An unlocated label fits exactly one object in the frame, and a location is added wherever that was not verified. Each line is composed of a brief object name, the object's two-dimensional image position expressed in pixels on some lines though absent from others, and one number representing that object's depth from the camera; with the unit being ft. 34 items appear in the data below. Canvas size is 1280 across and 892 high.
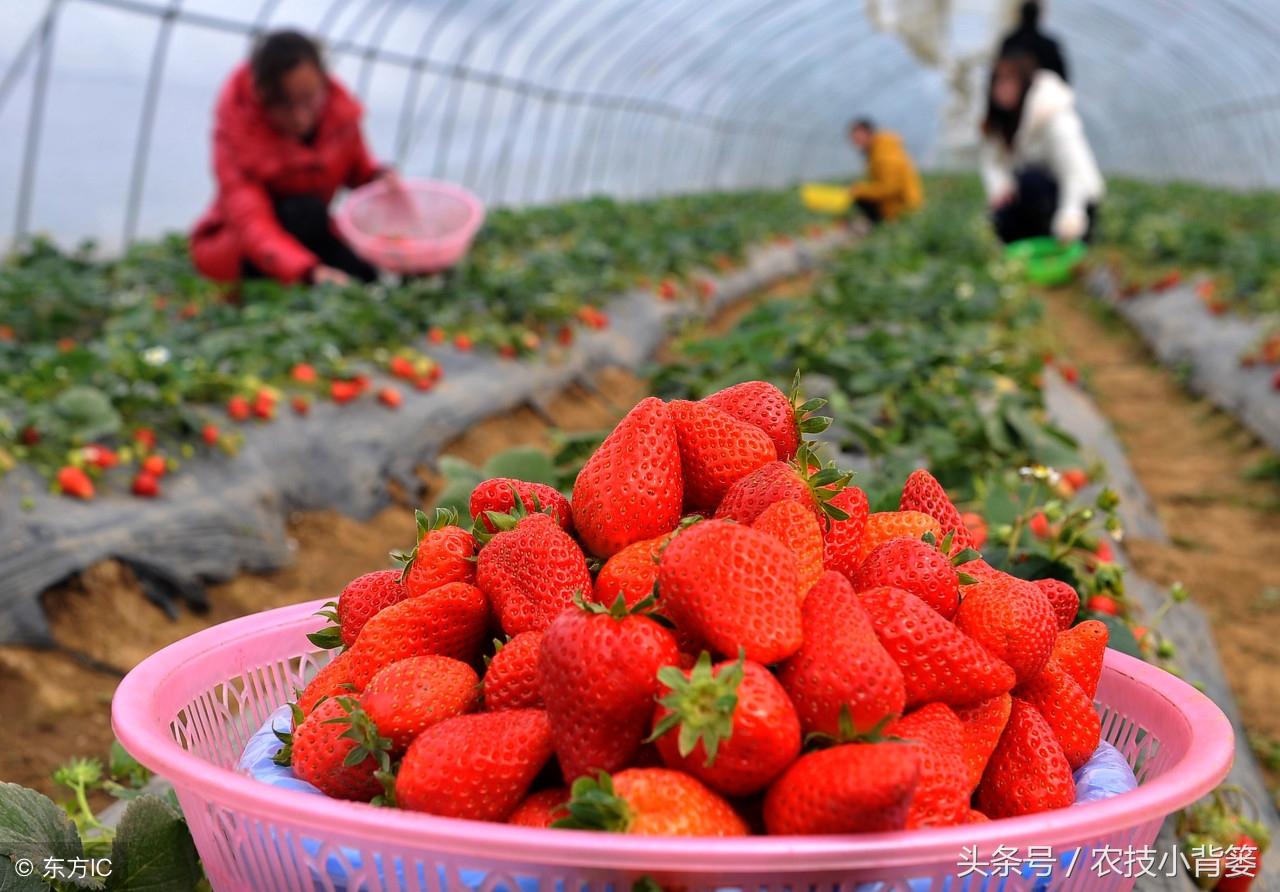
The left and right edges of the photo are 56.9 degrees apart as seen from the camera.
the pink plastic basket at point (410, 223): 16.93
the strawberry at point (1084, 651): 1.52
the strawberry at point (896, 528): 1.58
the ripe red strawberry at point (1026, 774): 1.32
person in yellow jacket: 40.58
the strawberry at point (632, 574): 1.35
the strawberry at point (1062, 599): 1.63
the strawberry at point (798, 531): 1.34
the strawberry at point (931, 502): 1.69
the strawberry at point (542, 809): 1.18
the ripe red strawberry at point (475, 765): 1.17
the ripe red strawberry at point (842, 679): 1.19
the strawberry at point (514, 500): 1.59
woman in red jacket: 14.30
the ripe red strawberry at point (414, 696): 1.27
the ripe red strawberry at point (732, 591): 1.20
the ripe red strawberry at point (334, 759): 1.29
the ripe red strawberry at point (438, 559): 1.47
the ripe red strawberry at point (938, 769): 1.19
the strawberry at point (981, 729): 1.32
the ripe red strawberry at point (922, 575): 1.39
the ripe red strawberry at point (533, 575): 1.38
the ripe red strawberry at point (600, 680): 1.14
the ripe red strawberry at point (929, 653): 1.29
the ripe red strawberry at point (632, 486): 1.45
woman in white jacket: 20.14
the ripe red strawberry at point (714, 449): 1.55
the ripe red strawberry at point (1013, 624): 1.36
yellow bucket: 46.53
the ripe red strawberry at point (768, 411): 1.66
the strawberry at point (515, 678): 1.29
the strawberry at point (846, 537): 1.52
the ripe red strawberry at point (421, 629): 1.38
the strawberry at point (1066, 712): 1.45
